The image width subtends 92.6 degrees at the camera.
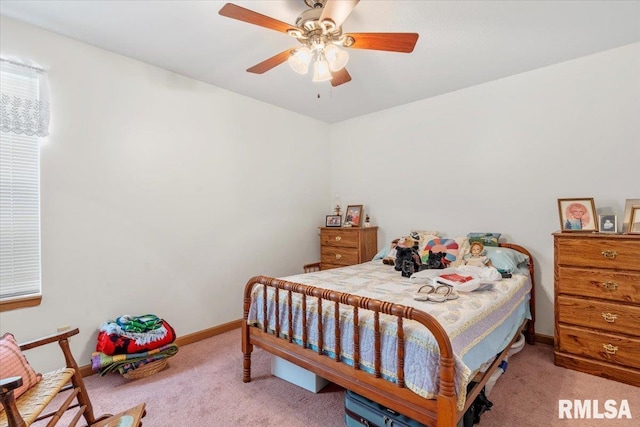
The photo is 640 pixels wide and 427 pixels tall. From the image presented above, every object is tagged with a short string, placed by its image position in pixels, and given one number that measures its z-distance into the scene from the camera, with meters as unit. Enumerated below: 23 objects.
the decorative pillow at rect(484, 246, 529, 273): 2.65
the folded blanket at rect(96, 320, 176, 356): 2.30
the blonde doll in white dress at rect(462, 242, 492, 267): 2.68
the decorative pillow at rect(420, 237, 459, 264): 2.92
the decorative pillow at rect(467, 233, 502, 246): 3.04
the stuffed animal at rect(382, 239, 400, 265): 3.32
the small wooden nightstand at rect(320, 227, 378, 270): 3.81
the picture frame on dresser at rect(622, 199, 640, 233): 2.39
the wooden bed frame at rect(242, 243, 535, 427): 1.31
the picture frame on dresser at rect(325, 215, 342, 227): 4.26
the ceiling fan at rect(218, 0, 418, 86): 1.59
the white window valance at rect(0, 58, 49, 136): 2.10
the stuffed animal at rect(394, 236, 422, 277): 2.76
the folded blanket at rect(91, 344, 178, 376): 2.27
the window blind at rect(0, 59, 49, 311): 2.13
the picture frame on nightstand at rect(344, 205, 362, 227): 4.18
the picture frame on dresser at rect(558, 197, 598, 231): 2.52
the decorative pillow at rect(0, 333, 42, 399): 1.45
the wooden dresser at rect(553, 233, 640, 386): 2.18
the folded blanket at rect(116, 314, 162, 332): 2.44
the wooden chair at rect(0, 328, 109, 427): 1.17
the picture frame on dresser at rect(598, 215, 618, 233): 2.40
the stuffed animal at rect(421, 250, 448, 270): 2.80
